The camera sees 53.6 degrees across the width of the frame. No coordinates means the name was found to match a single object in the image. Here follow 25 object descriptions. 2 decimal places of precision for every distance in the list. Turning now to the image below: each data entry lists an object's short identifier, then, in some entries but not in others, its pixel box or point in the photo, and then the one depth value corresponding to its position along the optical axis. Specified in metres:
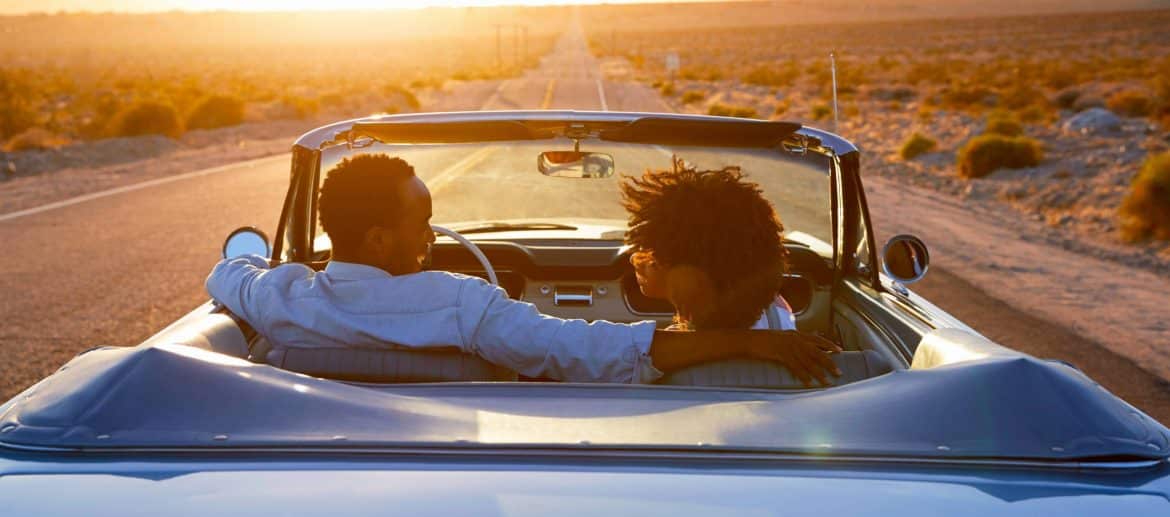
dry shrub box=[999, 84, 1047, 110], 36.84
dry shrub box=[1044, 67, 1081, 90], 48.06
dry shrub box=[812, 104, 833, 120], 36.56
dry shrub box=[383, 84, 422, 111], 45.62
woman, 2.69
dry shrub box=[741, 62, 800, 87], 59.97
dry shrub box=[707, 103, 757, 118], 31.51
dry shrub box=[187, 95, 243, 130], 33.38
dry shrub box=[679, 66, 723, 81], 68.31
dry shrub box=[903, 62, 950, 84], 57.08
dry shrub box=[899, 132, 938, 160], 24.73
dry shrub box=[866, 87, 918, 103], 46.73
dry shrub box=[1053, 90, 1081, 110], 38.88
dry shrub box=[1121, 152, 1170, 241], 13.68
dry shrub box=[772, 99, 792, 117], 40.06
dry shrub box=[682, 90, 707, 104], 46.62
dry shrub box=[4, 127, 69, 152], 24.50
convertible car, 1.62
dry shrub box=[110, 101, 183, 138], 29.02
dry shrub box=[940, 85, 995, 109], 39.22
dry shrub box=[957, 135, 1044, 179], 21.19
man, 2.59
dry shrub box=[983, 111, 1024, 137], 25.73
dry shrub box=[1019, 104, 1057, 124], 31.66
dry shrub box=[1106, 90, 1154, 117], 32.59
